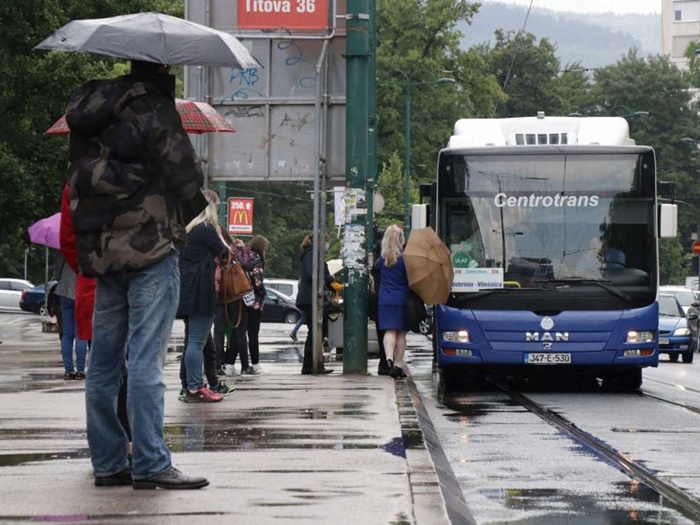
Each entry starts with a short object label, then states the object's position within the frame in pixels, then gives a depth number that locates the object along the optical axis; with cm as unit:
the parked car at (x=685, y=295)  4317
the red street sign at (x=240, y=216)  4566
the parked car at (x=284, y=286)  5719
